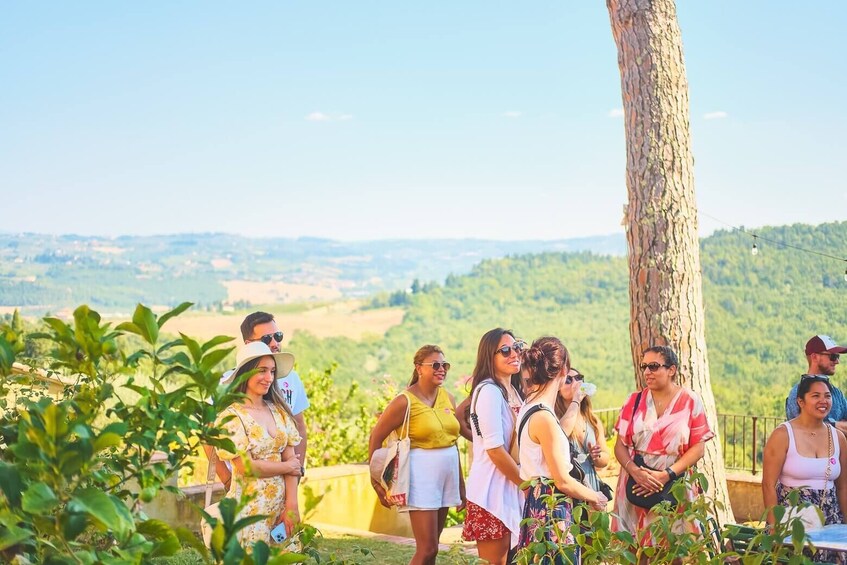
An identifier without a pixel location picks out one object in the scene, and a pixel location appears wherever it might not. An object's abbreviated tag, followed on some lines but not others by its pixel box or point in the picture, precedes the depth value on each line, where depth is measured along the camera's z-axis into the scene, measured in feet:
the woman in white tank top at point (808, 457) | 16.22
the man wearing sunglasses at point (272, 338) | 17.99
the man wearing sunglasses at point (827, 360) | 19.24
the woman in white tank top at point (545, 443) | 14.51
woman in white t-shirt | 16.35
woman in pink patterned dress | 17.34
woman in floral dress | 15.05
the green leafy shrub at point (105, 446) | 5.00
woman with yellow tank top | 17.46
